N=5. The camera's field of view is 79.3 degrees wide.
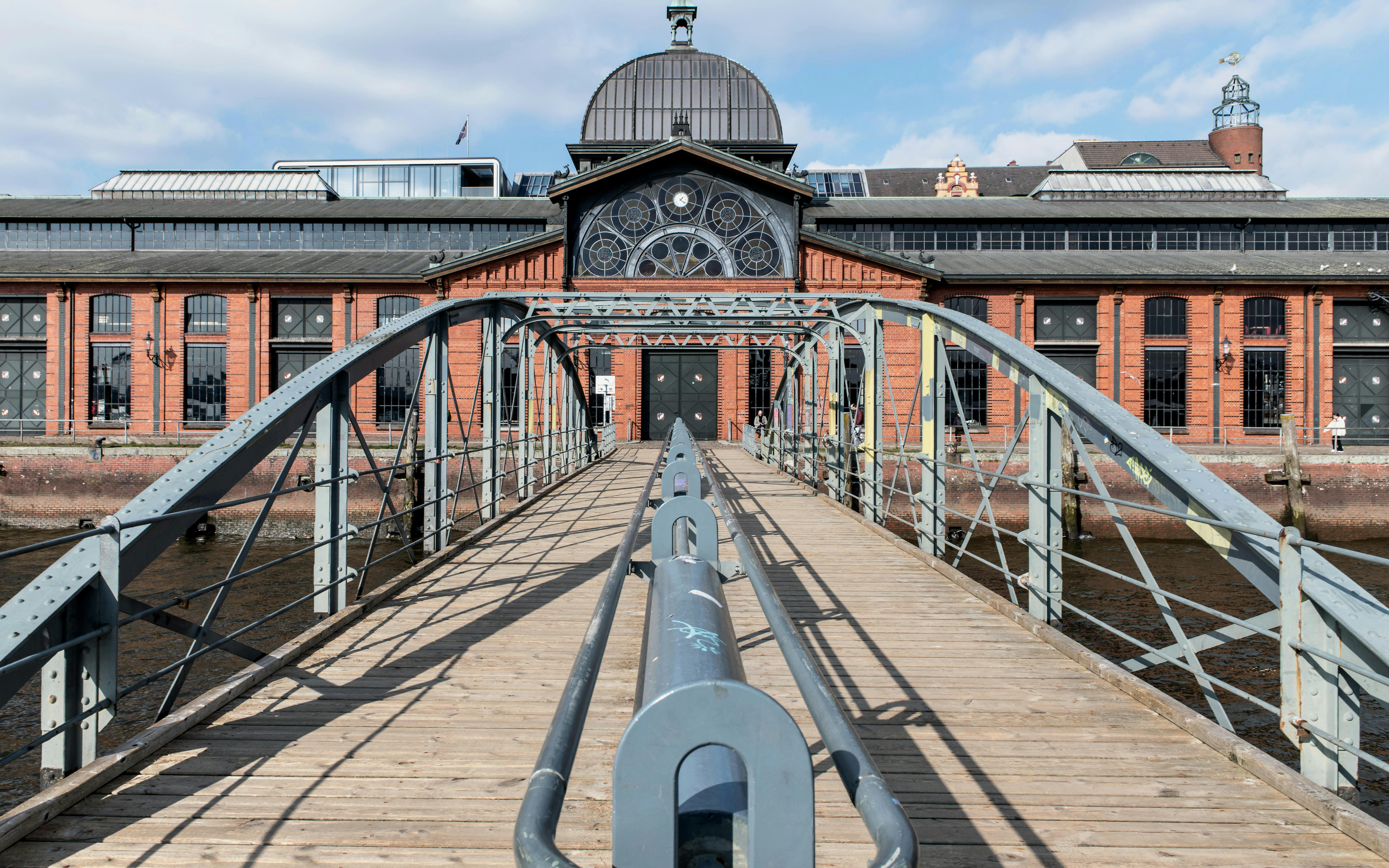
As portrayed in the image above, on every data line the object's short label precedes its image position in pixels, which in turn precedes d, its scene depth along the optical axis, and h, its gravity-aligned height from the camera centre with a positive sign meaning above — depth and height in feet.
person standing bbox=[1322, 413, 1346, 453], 79.00 +0.39
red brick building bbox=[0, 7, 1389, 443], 91.86 +15.95
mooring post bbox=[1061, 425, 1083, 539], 68.64 -5.62
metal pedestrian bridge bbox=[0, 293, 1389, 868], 5.14 -4.17
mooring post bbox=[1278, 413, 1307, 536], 69.92 -2.88
